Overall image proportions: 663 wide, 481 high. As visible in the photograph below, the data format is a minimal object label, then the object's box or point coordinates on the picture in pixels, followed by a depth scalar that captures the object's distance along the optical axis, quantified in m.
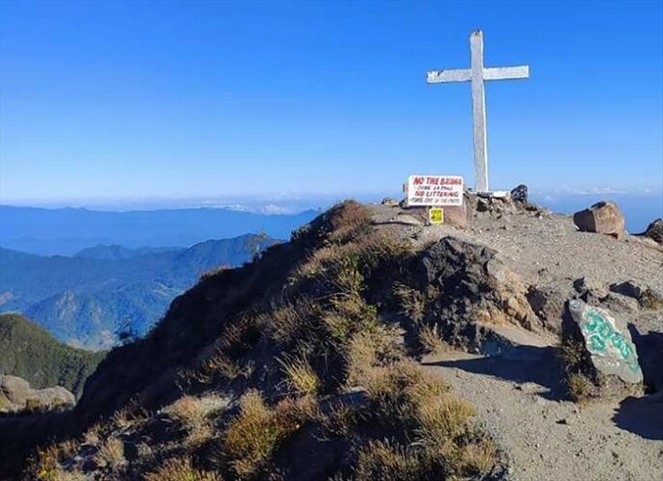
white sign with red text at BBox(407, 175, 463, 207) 14.50
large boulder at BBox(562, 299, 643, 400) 8.73
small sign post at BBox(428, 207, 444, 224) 15.16
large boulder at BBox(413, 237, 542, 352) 10.76
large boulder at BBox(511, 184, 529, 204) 20.06
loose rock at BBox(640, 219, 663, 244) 18.39
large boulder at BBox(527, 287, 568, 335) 11.10
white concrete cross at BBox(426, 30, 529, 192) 17.30
